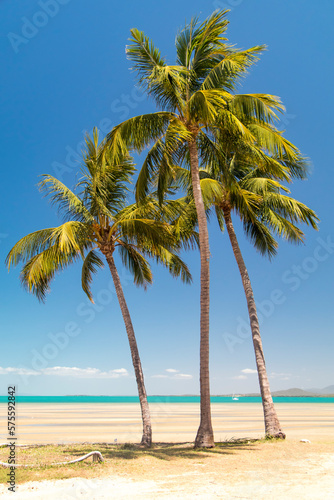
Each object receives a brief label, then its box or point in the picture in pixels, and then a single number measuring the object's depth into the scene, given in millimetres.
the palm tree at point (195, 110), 10867
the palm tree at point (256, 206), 12852
